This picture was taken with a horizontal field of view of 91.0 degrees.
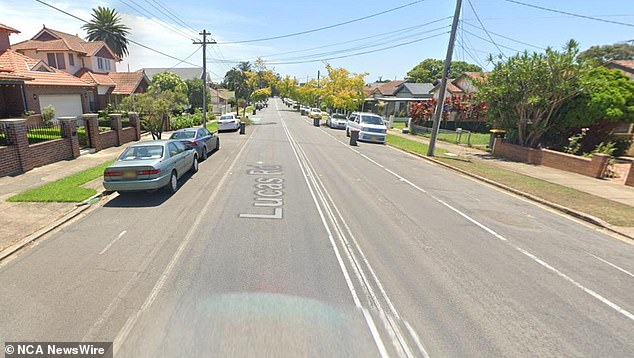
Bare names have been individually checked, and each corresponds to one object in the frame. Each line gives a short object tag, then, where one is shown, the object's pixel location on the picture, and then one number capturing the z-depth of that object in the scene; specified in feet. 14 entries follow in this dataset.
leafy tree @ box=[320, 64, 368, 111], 131.19
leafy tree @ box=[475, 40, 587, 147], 48.57
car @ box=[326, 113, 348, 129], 110.93
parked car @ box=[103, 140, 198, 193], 25.82
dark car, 43.29
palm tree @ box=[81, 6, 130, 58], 174.40
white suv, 74.18
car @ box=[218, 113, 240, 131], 87.48
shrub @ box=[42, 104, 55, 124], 60.91
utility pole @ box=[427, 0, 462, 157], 49.49
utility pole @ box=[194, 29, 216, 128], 87.27
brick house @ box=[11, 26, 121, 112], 95.20
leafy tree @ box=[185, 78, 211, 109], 154.30
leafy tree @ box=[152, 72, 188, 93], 131.95
